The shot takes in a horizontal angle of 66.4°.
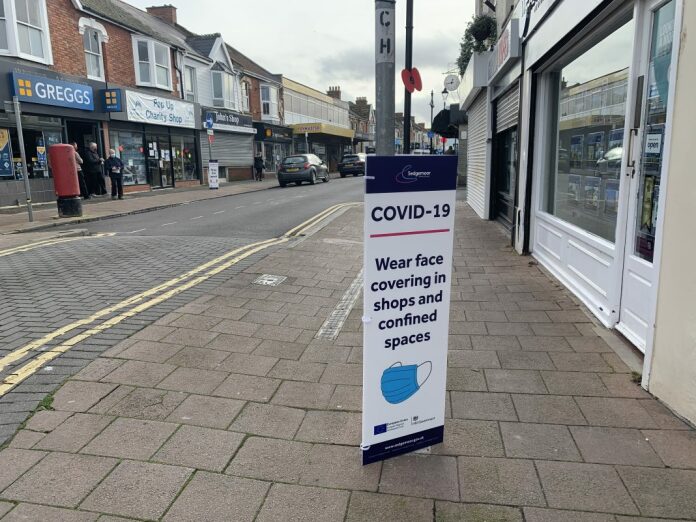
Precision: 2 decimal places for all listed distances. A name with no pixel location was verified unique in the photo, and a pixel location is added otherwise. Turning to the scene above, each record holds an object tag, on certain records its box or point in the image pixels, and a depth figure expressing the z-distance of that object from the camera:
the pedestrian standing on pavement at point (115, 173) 18.62
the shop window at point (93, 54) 19.48
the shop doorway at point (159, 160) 22.98
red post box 12.80
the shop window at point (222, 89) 29.79
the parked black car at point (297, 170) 26.47
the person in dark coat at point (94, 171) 18.08
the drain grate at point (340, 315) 4.86
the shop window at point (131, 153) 20.88
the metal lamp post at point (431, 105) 39.89
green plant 12.47
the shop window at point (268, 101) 38.09
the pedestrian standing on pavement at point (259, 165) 30.89
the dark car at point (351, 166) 37.75
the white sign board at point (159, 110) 20.83
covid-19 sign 2.56
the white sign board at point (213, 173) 24.31
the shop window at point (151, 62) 22.23
